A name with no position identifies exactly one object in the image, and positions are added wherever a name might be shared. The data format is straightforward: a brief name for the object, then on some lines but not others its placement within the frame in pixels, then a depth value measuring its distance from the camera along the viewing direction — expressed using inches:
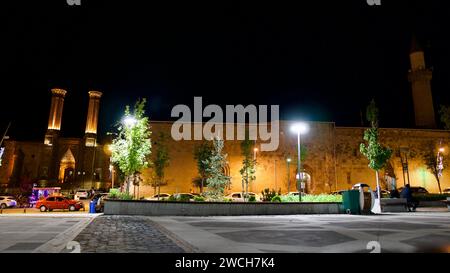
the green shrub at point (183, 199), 845.4
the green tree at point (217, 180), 934.4
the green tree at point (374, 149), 968.3
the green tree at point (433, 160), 1664.1
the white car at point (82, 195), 1784.7
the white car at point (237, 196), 1348.4
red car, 1085.8
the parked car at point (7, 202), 1272.1
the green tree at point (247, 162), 1535.4
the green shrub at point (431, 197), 1136.2
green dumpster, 773.3
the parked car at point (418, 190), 1467.4
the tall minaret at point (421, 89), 2014.0
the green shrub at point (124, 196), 856.3
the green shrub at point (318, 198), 872.4
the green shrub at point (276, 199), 937.1
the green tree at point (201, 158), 1589.7
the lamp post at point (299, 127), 906.7
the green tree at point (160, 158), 1556.3
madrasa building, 1702.8
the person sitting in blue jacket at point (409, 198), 882.1
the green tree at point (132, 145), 977.5
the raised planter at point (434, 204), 1081.7
